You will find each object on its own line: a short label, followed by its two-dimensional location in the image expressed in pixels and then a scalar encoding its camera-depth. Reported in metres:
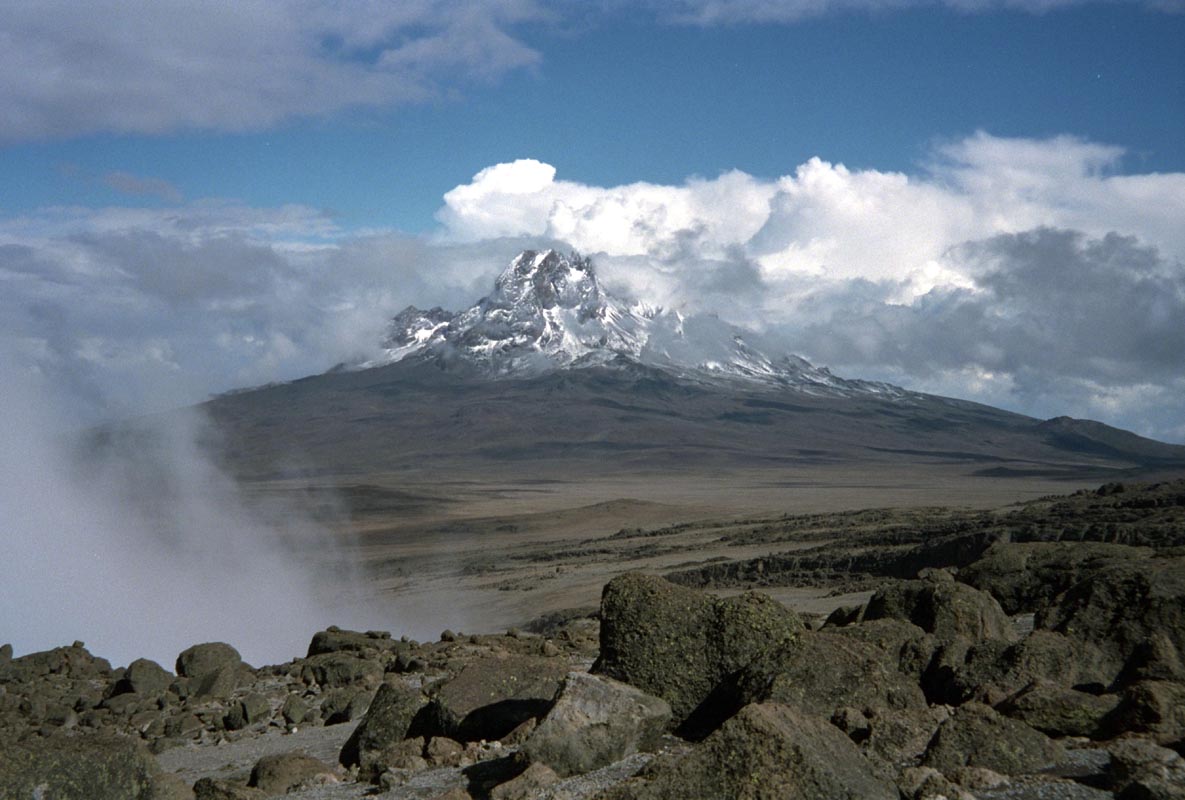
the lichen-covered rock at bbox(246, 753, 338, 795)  10.69
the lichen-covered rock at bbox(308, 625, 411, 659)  20.62
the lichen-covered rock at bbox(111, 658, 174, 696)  19.28
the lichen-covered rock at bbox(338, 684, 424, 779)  11.62
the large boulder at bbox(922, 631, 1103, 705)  9.89
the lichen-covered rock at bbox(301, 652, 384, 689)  18.28
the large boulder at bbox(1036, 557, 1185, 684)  10.41
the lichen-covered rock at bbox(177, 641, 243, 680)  19.86
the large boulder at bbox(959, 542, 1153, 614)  15.84
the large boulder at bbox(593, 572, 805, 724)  10.40
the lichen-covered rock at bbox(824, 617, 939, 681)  10.75
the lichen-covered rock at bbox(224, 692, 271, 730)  16.14
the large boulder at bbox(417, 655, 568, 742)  10.95
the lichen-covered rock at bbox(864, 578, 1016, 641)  12.23
